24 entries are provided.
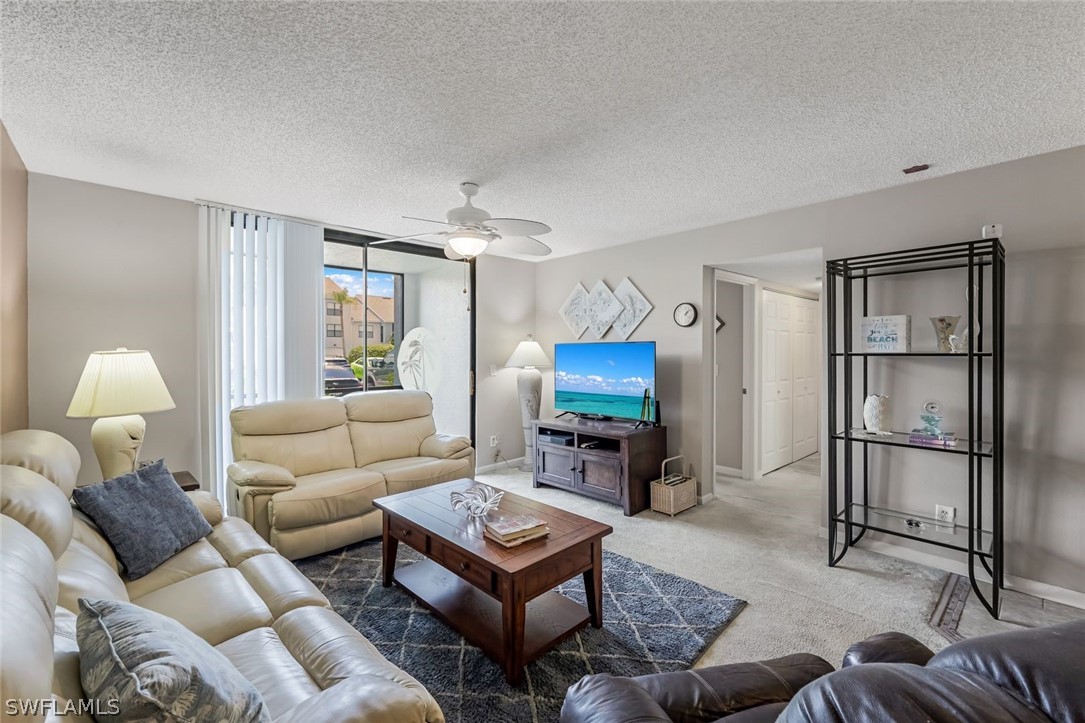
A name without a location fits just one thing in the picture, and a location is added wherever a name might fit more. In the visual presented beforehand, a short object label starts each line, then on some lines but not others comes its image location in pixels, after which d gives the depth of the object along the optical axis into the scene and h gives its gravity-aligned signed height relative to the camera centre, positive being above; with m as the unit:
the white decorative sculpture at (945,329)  2.62 +0.19
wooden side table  2.77 -0.76
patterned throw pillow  0.78 -0.57
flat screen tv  4.11 -0.18
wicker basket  3.76 -1.13
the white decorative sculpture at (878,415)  2.81 -0.33
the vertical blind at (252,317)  3.42 +0.34
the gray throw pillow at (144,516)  1.88 -0.68
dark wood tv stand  3.84 -0.89
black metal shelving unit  2.41 -0.26
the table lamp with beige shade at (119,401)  2.44 -0.23
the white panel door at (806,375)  5.54 -0.18
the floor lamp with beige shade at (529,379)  5.00 -0.21
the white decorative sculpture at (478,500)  2.35 -0.74
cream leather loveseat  2.81 -0.76
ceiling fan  2.58 +0.74
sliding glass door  4.27 +0.36
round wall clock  4.07 +0.41
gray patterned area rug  1.77 -1.28
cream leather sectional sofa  0.82 -0.76
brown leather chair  0.54 -0.41
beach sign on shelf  2.71 +0.17
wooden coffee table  1.84 -0.95
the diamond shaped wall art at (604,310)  4.50 +0.52
